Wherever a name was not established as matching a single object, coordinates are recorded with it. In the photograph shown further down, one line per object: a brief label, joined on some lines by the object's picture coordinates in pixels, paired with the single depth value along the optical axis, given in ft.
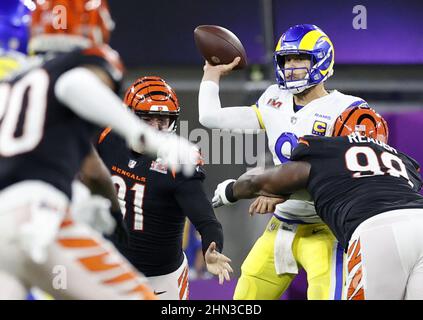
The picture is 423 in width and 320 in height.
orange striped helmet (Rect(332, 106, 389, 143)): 25.80
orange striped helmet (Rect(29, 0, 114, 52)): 17.04
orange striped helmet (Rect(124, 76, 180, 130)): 26.61
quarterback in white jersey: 27.48
